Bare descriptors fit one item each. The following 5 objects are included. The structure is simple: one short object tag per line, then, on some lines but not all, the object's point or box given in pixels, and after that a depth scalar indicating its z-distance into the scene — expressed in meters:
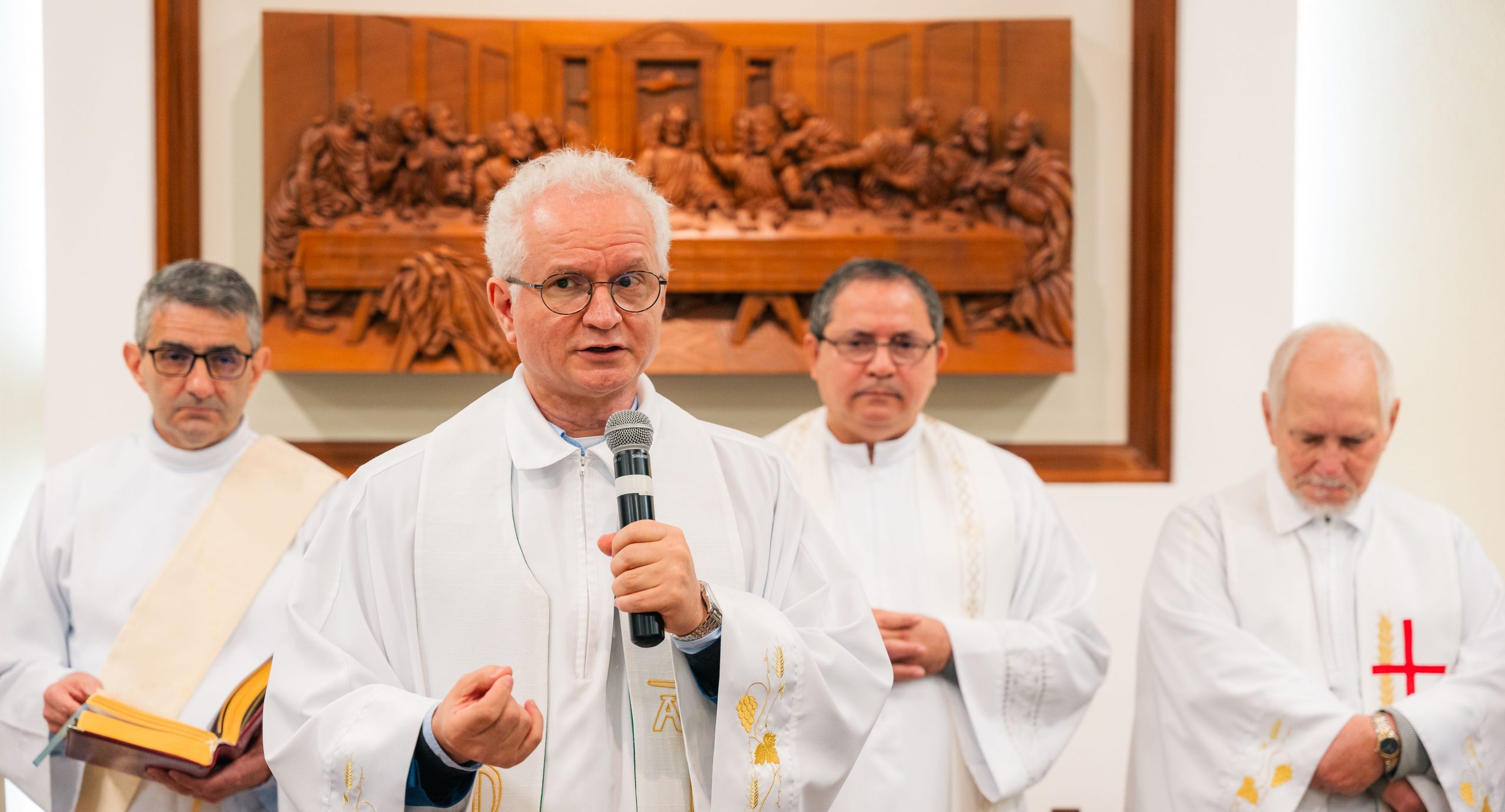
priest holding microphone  2.05
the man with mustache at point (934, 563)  3.30
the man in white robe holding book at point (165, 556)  3.23
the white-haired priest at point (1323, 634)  3.17
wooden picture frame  4.99
